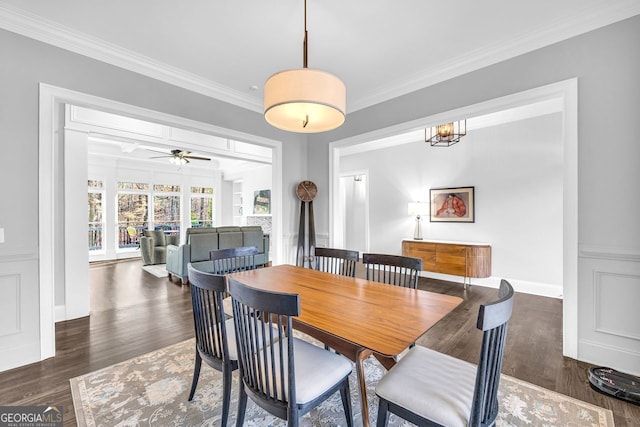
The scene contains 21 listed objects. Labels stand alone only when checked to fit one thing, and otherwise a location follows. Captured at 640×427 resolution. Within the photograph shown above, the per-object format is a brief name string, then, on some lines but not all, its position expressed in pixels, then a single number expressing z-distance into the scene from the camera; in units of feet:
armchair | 21.13
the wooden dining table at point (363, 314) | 3.95
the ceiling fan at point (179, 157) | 19.62
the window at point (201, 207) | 29.71
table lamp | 17.34
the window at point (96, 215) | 23.18
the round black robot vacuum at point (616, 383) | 5.96
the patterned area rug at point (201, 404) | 5.42
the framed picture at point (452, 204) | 15.92
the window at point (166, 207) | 27.22
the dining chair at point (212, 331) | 4.62
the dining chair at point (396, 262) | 6.72
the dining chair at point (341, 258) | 8.01
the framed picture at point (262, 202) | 27.04
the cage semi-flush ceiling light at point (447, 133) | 13.62
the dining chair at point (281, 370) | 3.69
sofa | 15.60
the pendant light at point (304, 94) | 5.06
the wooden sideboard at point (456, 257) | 14.60
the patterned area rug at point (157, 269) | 18.21
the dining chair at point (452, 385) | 3.27
